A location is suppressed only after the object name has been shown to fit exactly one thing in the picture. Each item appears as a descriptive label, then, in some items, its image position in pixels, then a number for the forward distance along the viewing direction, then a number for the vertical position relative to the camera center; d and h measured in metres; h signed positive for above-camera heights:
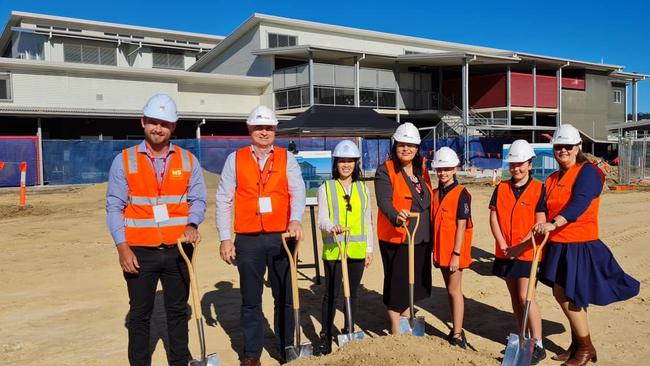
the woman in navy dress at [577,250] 4.34 -0.74
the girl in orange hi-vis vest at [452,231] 4.73 -0.61
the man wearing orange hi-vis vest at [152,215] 3.81 -0.35
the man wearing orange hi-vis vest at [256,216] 4.23 -0.40
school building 25.36 +4.45
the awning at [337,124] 11.69 +0.84
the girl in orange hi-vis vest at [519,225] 4.58 -0.56
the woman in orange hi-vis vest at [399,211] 4.68 -0.45
